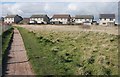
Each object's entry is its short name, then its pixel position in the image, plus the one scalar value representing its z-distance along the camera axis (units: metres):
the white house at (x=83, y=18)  53.18
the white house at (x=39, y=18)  55.10
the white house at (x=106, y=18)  51.77
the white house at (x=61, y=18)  55.10
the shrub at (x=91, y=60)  6.09
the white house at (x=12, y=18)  57.73
